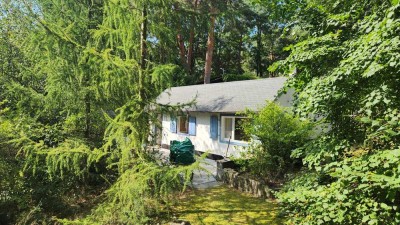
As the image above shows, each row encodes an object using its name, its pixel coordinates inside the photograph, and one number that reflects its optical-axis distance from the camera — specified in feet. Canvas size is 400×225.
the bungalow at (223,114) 43.50
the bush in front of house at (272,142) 28.09
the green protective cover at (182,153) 36.94
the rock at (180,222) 19.35
